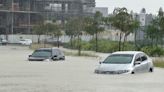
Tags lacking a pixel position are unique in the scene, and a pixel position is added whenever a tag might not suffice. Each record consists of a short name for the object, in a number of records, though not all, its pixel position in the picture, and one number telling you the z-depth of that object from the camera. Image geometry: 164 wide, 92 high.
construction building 127.19
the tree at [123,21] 59.39
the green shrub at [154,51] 59.74
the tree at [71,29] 91.46
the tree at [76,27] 86.75
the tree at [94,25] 78.44
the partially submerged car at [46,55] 42.78
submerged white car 28.41
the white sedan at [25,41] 110.88
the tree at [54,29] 97.38
